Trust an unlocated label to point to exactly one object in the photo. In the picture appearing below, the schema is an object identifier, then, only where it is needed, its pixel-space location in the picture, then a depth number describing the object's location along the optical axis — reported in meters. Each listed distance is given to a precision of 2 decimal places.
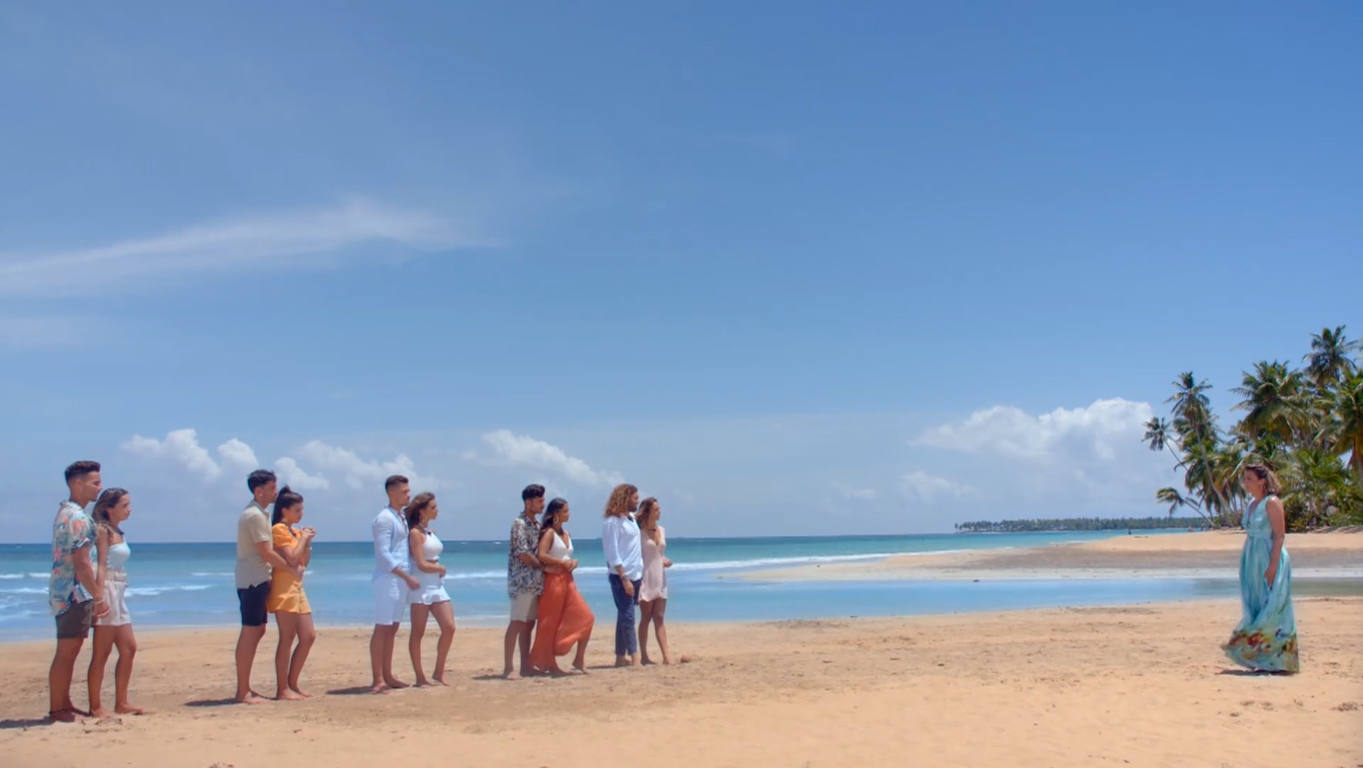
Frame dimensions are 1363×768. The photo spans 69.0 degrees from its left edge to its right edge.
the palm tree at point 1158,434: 74.06
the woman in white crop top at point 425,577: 8.40
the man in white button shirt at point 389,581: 8.20
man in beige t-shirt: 7.46
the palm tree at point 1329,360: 54.03
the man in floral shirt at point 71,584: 6.72
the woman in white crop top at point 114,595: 7.00
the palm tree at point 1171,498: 75.44
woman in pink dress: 9.70
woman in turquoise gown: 8.09
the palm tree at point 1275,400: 52.62
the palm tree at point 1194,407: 63.84
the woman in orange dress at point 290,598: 7.68
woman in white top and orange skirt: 9.09
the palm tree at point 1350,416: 43.12
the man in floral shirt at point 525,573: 9.07
